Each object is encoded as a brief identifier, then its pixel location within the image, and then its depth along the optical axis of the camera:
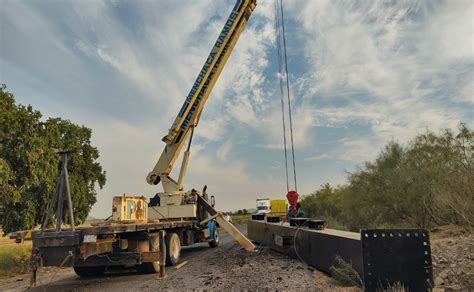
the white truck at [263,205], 46.66
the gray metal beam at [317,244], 7.18
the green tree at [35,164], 21.09
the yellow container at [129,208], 10.41
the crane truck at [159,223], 8.58
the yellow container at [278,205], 40.00
